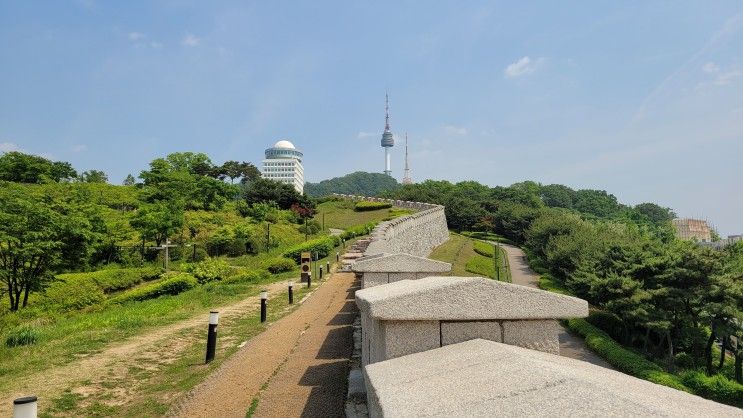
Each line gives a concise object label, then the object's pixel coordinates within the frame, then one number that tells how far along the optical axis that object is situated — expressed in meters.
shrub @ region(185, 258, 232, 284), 21.62
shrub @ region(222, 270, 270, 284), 20.19
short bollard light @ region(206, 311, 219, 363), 7.86
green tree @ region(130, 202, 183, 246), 29.11
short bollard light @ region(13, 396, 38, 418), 3.49
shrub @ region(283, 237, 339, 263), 25.66
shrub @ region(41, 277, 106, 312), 17.45
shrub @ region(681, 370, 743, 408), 14.75
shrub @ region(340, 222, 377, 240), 34.38
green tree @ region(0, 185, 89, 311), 17.53
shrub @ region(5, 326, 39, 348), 9.08
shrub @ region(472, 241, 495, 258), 39.75
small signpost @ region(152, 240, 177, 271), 27.22
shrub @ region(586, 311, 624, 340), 23.97
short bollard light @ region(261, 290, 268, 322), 10.95
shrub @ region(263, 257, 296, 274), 22.83
